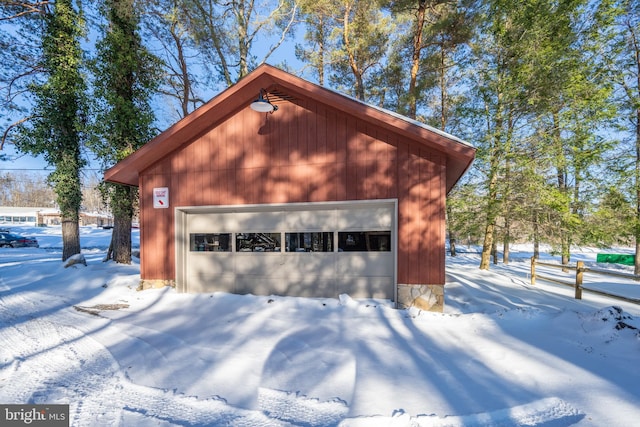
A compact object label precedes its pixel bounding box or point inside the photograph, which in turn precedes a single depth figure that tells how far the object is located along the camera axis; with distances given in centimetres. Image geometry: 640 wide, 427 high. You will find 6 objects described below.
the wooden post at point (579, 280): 666
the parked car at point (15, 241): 2014
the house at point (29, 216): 4379
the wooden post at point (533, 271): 894
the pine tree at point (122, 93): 919
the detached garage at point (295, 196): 552
